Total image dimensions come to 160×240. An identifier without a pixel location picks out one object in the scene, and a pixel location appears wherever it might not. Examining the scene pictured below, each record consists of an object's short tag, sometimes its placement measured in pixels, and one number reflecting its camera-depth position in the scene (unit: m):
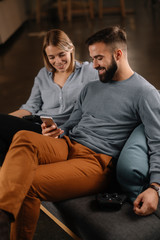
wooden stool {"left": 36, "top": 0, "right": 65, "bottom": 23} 10.17
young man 1.54
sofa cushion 1.64
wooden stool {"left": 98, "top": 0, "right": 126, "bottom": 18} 9.75
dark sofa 1.44
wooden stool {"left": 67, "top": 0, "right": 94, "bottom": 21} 10.10
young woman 2.34
